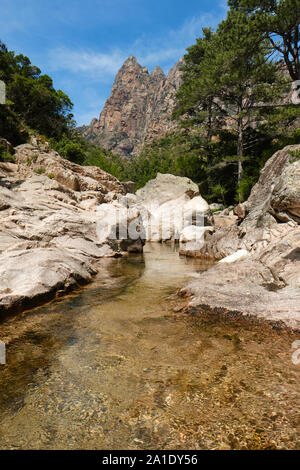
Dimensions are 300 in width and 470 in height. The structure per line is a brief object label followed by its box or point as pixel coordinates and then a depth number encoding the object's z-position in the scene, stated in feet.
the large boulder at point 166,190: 79.00
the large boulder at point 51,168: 64.54
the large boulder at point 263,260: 16.88
